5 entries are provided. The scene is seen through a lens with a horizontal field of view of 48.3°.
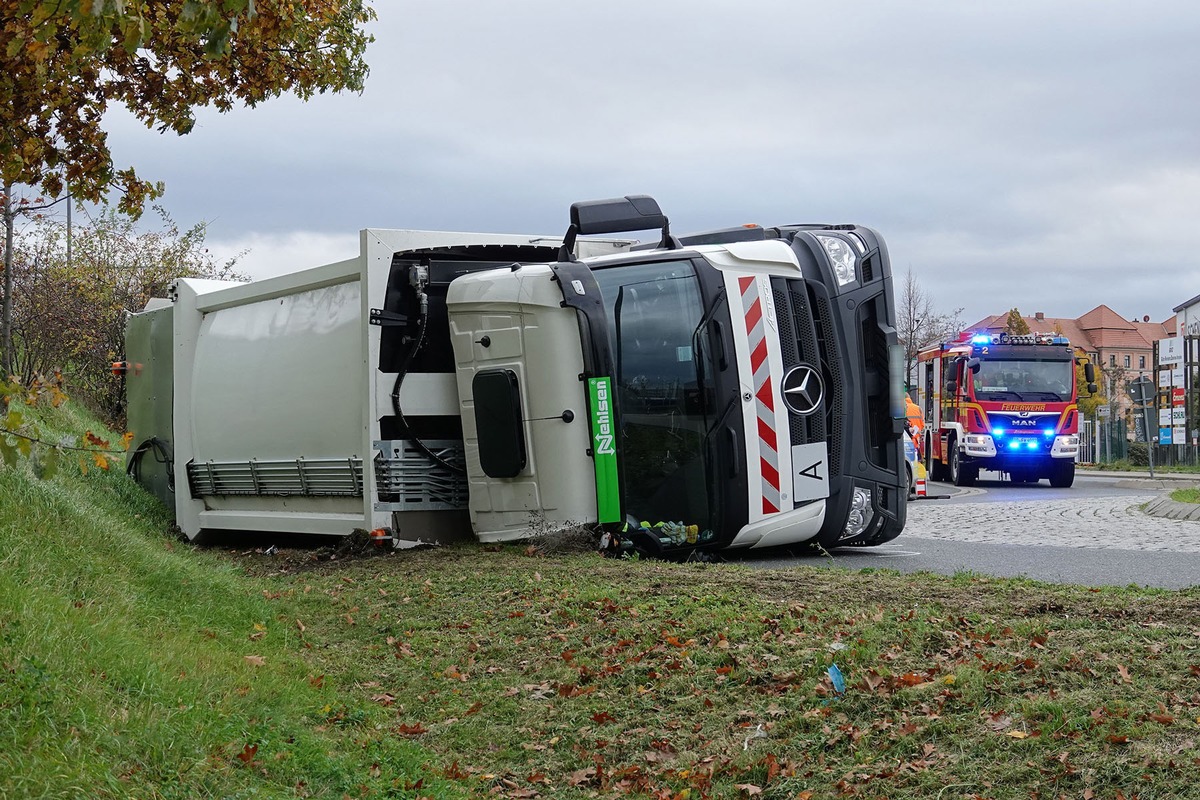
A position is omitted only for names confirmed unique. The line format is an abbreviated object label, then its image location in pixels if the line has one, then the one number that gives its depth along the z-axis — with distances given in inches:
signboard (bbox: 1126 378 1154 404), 1213.7
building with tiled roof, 4795.8
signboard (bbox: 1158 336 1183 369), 1300.4
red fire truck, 1067.3
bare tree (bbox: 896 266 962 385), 2003.0
